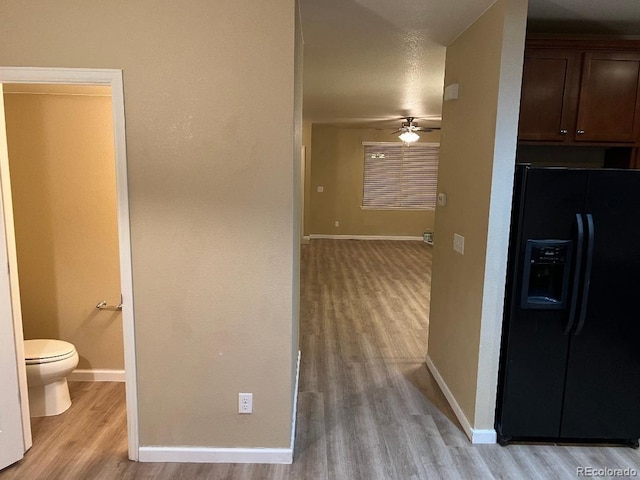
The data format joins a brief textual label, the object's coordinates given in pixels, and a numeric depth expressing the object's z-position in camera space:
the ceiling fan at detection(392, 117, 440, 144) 7.82
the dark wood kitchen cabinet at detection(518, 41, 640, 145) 2.55
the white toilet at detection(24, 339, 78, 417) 2.66
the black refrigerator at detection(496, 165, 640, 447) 2.38
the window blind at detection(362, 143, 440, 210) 10.05
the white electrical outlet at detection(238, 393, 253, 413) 2.33
